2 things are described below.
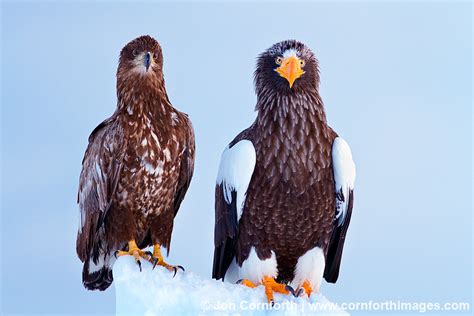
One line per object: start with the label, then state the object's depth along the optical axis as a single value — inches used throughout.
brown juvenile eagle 557.3
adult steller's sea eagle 535.8
